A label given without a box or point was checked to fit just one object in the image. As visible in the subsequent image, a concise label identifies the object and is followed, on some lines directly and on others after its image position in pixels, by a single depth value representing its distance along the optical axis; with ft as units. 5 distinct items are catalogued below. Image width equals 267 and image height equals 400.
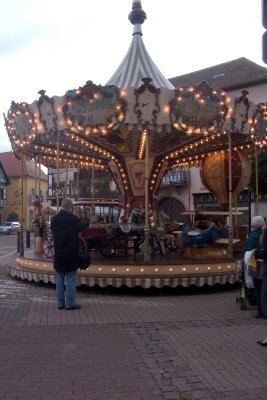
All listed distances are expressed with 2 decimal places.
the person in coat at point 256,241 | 27.35
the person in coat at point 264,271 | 21.74
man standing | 27.96
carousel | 36.19
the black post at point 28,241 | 62.48
